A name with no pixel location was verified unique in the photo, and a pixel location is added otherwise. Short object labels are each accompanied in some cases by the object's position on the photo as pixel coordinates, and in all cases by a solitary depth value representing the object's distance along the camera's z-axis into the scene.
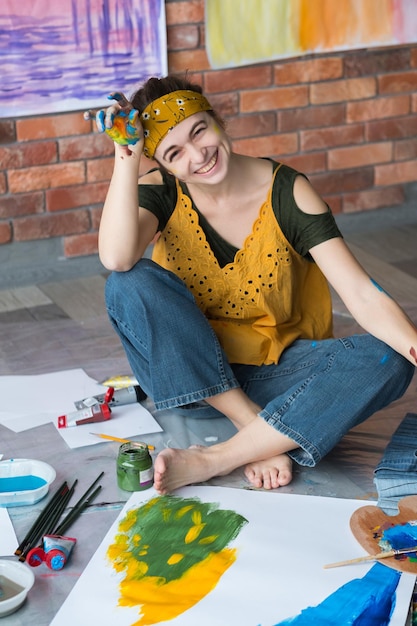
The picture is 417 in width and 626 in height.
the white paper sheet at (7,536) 2.42
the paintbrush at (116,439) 2.70
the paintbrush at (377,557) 2.34
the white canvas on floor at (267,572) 2.26
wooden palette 2.37
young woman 2.54
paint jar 2.54
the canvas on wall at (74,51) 3.44
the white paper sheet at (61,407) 2.77
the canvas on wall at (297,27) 3.64
